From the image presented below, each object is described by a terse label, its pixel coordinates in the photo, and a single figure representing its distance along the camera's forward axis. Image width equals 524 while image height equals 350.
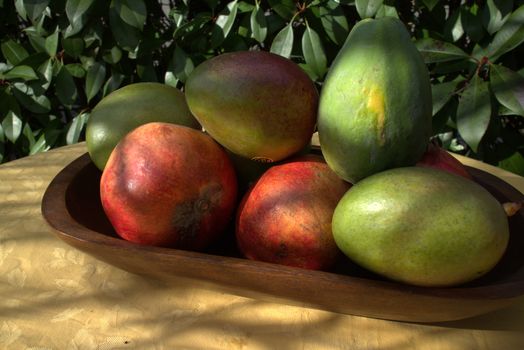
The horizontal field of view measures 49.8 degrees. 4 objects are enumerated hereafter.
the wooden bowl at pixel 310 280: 0.46
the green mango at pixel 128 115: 0.67
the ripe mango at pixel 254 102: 0.58
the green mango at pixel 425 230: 0.46
